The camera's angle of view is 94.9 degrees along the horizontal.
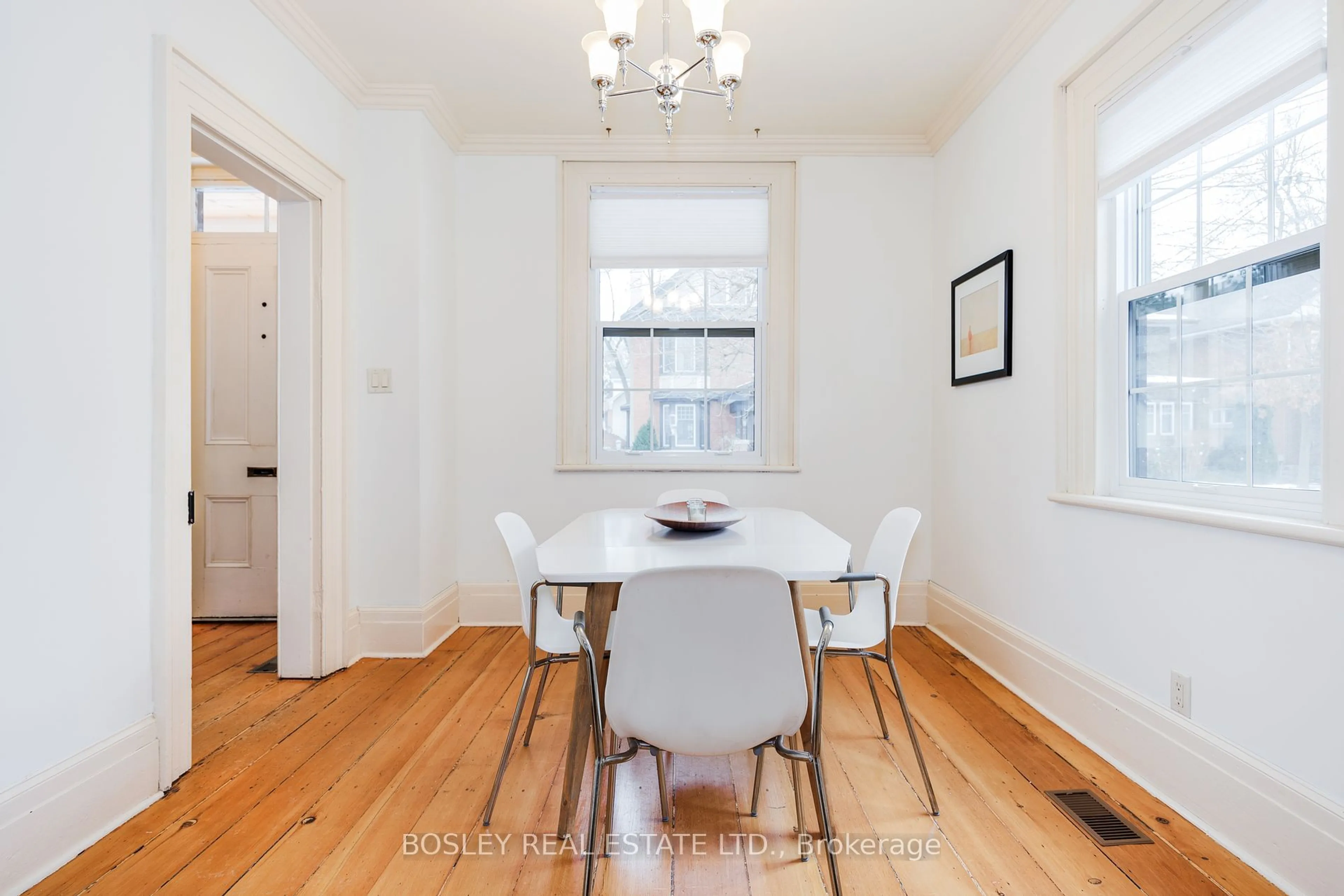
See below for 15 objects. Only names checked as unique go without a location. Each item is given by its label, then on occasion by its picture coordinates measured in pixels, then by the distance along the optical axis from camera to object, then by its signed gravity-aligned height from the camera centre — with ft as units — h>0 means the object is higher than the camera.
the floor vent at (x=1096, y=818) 5.40 -3.44
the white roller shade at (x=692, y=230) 12.03 +4.17
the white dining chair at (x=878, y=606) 6.10 -1.73
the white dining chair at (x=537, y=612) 6.10 -1.73
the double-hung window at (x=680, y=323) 11.95 +2.35
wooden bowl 6.61 -0.84
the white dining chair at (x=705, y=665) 3.91 -1.46
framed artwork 9.08 +1.94
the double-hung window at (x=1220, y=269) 5.15 +1.71
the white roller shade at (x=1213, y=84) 5.15 +3.46
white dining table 5.02 -1.01
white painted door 11.50 +0.43
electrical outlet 5.87 -2.38
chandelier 5.99 +4.06
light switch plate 10.11 +1.04
